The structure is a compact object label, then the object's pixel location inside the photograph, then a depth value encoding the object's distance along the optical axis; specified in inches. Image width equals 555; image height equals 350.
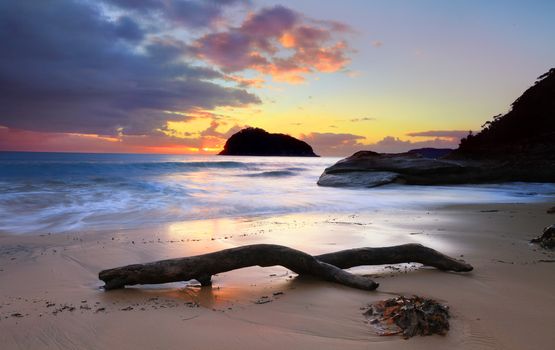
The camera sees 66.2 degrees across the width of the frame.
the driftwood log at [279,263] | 154.0
